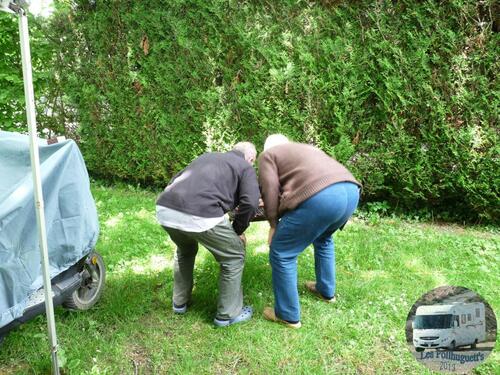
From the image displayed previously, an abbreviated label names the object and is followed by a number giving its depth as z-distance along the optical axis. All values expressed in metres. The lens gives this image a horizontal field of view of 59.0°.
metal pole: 2.40
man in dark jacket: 3.19
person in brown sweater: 3.15
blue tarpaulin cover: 2.63
